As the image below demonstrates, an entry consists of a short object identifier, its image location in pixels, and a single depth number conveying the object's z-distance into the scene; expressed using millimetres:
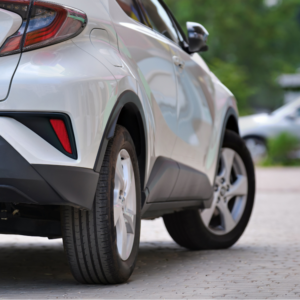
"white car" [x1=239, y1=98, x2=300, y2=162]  32409
